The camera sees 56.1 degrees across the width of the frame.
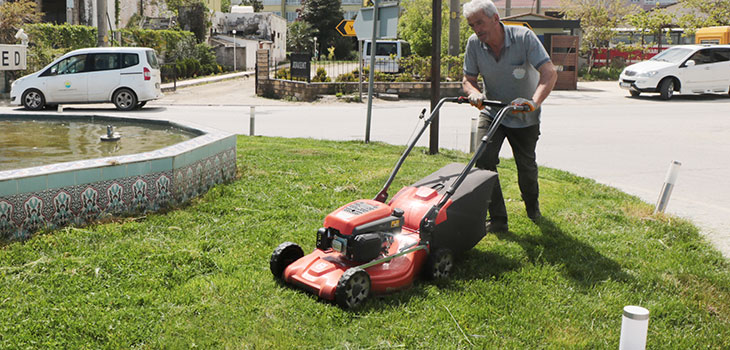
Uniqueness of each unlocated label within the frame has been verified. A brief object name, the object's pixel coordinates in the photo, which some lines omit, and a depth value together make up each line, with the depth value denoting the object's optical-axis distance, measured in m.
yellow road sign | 21.03
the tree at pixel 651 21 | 35.09
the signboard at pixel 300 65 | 22.83
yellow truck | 28.80
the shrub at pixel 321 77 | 23.54
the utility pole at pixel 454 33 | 28.07
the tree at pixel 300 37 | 60.16
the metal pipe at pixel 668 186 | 6.22
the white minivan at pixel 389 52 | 26.80
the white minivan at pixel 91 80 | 17.44
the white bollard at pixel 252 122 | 11.83
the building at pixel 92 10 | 35.44
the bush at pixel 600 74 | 34.66
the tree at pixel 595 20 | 35.47
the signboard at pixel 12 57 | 6.95
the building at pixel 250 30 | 44.78
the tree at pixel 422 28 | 34.38
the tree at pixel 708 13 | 34.03
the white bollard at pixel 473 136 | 9.45
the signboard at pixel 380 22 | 11.04
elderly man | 4.90
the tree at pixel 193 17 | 41.91
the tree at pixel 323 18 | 62.28
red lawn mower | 3.96
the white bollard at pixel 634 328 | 2.63
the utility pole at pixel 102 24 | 22.08
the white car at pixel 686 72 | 23.11
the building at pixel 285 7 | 97.31
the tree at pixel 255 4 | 87.12
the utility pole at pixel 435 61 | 9.48
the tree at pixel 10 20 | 22.52
